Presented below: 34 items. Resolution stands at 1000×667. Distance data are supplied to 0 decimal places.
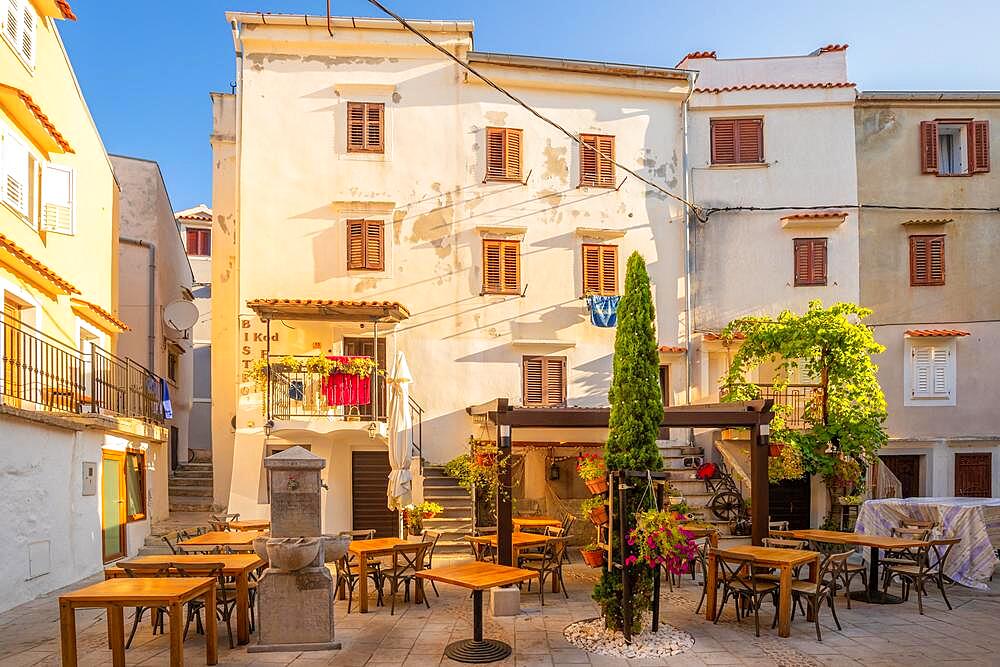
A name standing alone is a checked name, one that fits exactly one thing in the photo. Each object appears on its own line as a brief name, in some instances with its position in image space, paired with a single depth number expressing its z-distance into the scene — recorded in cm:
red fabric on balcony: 1375
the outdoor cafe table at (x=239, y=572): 753
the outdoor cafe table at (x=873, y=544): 931
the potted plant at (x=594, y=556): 780
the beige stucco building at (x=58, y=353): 962
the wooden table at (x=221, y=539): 946
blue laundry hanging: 1584
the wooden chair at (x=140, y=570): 747
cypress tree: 762
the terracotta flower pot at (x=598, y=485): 820
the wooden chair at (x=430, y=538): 985
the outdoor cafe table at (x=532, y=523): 1206
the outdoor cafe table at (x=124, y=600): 609
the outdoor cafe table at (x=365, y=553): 900
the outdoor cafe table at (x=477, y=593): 718
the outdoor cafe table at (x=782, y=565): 791
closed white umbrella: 1259
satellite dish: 1611
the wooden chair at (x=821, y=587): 801
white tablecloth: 1034
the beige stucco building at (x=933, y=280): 1627
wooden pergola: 1003
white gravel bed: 730
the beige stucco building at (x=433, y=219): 1535
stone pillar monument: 739
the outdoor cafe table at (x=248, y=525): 1143
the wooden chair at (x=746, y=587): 816
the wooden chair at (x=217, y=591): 755
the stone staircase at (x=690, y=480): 1381
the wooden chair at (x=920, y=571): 913
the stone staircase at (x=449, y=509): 1313
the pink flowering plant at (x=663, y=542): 714
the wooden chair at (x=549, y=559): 981
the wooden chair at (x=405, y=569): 920
